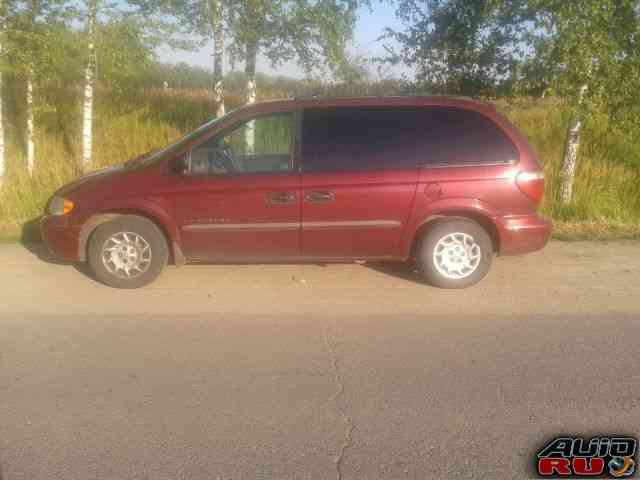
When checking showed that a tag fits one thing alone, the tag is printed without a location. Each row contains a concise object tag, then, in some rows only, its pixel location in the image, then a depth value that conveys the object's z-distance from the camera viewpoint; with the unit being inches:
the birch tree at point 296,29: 376.2
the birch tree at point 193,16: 382.0
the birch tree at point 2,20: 352.8
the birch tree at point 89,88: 372.8
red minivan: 237.0
